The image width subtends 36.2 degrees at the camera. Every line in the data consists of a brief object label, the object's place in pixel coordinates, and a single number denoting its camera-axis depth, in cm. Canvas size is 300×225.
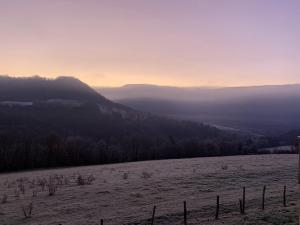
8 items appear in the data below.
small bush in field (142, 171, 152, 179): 4491
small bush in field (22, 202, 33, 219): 2870
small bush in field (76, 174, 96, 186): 4238
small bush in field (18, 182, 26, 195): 4083
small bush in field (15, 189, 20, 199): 3763
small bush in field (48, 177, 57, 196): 3680
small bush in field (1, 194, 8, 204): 3514
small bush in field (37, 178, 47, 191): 4264
